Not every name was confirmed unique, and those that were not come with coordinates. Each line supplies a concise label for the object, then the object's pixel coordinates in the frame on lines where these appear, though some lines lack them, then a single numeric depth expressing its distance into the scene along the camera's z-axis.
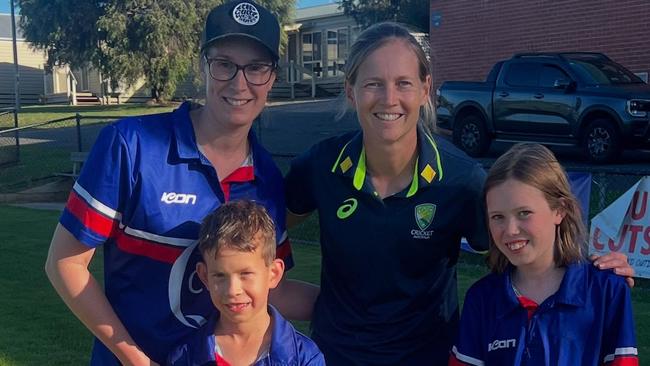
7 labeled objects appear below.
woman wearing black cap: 2.29
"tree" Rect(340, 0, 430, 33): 30.22
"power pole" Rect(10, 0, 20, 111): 36.22
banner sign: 7.25
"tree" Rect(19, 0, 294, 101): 32.56
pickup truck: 12.42
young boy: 2.26
